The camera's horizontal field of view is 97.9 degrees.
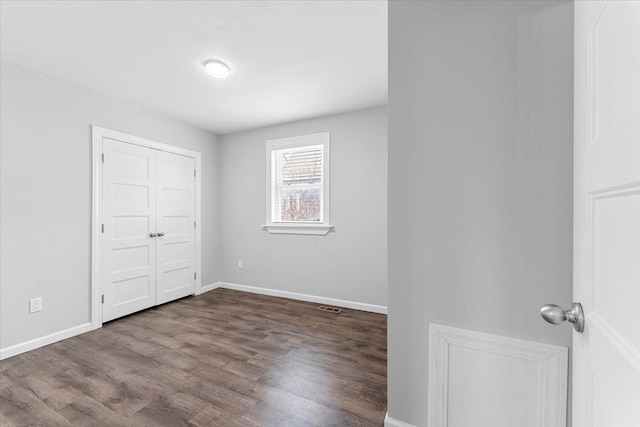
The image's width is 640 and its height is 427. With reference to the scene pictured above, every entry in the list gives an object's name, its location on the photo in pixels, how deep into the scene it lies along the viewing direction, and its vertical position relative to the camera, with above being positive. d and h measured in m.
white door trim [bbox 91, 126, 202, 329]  2.92 -0.13
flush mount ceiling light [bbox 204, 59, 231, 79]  2.41 +1.27
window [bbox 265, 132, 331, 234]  3.78 +0.38
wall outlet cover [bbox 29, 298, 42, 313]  2.48 -0.85
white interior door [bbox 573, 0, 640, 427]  0.46 +0.00
